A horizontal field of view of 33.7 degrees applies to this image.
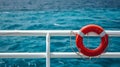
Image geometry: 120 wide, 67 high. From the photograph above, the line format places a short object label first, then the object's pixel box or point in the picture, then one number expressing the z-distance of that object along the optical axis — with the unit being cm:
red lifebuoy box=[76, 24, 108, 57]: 313
